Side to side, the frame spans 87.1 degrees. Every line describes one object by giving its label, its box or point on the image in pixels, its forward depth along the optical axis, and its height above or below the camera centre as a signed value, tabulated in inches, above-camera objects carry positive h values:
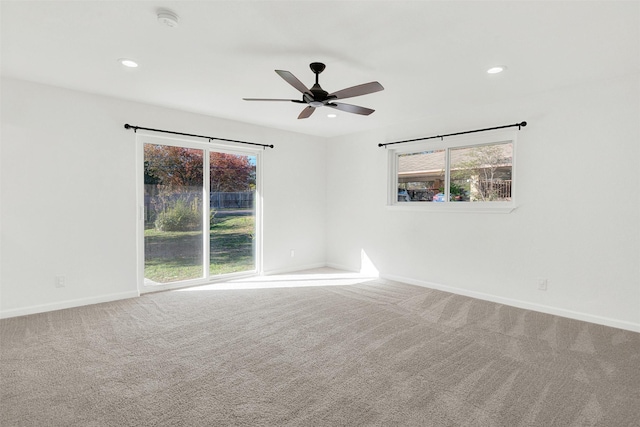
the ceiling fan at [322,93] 102.6 +36.8
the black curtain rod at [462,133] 151.4 +37.3
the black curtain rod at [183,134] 159.8 +36.8
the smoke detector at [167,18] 85.7 +47.9
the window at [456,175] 163.6 +17.0
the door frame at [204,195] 168.1 +4.5
